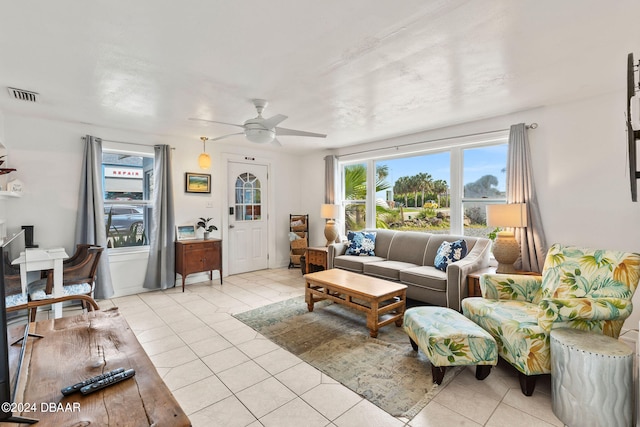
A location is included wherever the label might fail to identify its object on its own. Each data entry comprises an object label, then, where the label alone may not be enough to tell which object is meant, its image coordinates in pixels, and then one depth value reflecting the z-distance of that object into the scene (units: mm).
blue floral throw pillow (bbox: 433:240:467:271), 3721
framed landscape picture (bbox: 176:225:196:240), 4812
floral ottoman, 2064
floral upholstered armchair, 1903
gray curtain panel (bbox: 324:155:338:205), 5641
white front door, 5484
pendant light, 4500
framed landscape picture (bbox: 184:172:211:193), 4883
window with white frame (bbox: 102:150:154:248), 4332
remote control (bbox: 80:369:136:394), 984
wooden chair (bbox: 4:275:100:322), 1584
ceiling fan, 2932
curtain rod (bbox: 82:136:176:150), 4082
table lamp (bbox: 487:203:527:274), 3211
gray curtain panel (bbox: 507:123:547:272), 3355
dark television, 777
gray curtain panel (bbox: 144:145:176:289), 4488
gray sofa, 3305
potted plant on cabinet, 4941
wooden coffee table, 2939
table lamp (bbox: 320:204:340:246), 5273
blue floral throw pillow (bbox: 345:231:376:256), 4719
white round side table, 1652
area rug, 2082
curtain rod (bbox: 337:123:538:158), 3434
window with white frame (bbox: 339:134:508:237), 3969
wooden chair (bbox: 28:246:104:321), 3053
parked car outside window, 4391
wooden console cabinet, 4508
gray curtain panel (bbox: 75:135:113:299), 3900
